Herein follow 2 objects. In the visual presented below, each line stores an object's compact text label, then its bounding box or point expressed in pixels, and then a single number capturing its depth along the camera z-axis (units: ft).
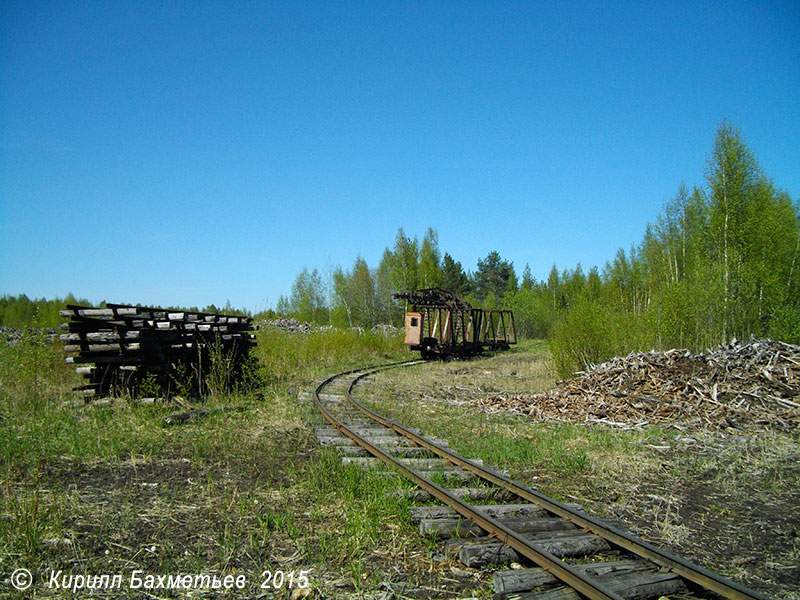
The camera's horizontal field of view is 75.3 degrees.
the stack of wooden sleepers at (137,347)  30.04
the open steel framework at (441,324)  78.43
